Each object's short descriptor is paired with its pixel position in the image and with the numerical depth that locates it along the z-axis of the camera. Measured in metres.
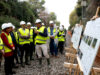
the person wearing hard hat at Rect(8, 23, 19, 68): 5.52
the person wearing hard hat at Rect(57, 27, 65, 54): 8.03
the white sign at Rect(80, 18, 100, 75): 2.27
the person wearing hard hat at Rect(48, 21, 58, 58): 6.93
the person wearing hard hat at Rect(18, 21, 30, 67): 5.48
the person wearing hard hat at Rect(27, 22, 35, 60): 6.72
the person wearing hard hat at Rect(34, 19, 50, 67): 5.44
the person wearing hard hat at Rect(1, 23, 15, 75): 4.12
